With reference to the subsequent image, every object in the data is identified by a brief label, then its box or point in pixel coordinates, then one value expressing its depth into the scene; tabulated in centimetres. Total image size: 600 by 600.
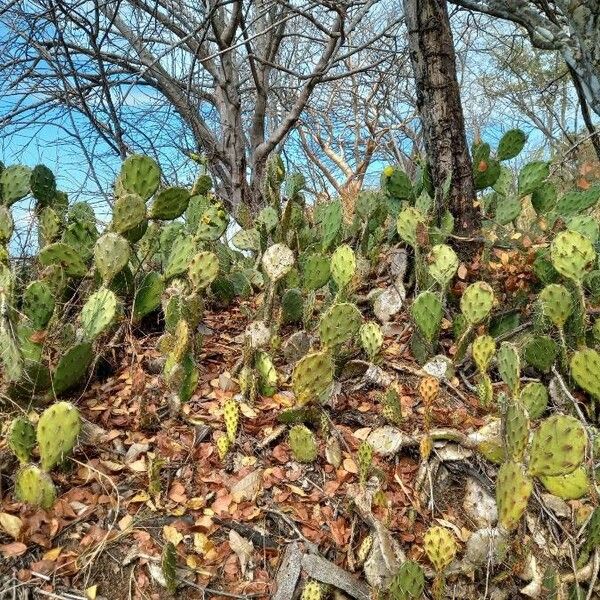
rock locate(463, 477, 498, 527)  206
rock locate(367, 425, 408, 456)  220
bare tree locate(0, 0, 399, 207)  466
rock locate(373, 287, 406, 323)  306
